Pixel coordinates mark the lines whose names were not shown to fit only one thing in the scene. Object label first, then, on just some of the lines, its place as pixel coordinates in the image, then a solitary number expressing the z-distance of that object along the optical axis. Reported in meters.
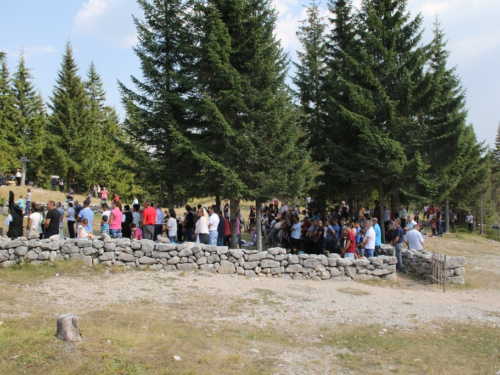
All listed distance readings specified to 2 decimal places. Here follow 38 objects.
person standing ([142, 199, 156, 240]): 14.44
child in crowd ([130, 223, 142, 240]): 13.99
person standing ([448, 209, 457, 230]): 31.24
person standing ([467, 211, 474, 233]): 32.28
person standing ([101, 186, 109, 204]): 29.05
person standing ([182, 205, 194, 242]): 16.02
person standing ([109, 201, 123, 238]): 14.15
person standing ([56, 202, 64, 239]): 13.52
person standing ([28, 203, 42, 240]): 12.85
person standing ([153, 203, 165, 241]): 15.66
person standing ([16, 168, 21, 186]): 34.52
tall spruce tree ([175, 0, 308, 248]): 15.18
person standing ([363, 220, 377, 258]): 13.73
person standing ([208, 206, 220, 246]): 14.12
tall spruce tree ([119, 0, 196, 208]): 17.22
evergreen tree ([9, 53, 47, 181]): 35.53
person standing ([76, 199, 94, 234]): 13.45
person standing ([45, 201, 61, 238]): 12.87
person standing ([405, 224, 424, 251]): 14.88
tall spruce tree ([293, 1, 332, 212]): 21.47
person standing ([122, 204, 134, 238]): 15.37
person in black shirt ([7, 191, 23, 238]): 12.80
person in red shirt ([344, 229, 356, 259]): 13.58
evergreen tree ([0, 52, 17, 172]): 33.53
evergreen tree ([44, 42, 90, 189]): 35.00
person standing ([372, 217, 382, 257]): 14.33
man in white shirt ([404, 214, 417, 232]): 14.87
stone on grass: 6.44
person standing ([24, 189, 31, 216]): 21.02
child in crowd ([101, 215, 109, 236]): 13.90
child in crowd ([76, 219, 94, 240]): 12.81
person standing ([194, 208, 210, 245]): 13.84
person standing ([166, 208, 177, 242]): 14.52
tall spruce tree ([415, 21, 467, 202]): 19.59
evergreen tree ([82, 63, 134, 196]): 36.84
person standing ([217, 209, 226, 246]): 15.34
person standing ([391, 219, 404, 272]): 14.12
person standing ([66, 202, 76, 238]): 16.09
